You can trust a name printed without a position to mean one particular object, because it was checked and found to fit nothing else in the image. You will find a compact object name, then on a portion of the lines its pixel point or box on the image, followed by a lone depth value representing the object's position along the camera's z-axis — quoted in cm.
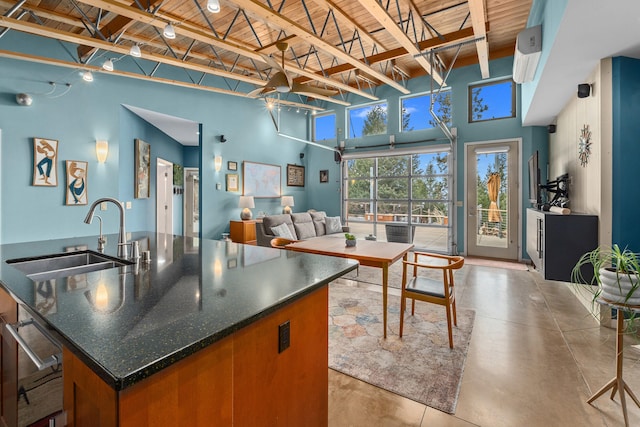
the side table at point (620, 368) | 165
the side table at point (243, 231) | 645
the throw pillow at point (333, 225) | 681
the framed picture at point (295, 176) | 822
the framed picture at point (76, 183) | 433
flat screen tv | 403
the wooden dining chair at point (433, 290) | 251
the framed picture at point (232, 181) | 670
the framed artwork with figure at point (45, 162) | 400
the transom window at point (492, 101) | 613
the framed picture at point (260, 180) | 708
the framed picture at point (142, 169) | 548
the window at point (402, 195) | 683
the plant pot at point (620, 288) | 164
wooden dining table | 292
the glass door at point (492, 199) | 608
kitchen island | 74
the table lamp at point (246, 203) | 667
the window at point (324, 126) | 851
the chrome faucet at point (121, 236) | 187
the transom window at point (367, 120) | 764
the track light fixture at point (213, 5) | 265
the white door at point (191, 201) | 826
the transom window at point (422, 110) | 680
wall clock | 337
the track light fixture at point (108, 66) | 362
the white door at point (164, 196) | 688
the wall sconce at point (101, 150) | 462
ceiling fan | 346
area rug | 208
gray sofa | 562
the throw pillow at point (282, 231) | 540
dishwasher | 93
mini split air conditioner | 325
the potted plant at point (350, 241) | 366
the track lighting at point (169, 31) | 302
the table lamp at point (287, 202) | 770
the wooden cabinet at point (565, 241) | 313
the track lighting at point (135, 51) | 333
